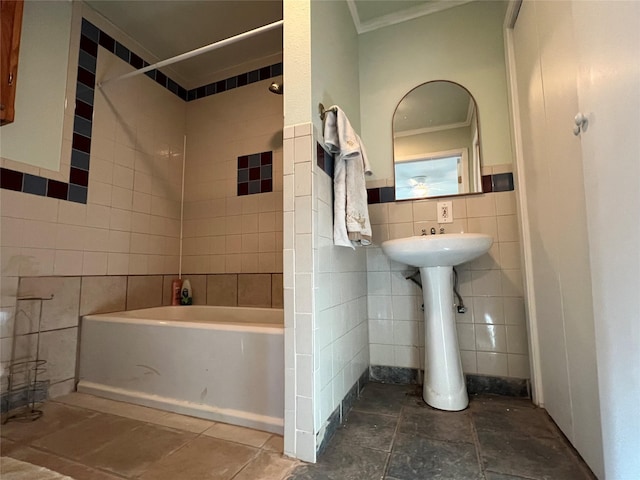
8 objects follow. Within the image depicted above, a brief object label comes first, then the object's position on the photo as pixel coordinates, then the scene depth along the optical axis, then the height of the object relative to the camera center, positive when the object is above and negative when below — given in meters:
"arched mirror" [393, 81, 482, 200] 1.78 +0.76
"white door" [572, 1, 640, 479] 0.68 +0.15
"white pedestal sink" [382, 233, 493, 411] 1.38 -0.28
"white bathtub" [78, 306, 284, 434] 1.31 -0.49
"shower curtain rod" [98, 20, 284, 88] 1.49 +1.24
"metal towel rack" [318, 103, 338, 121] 1.31 +0.70
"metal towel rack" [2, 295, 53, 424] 1.46 -0.60
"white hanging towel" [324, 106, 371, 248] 1.33 +0.40
